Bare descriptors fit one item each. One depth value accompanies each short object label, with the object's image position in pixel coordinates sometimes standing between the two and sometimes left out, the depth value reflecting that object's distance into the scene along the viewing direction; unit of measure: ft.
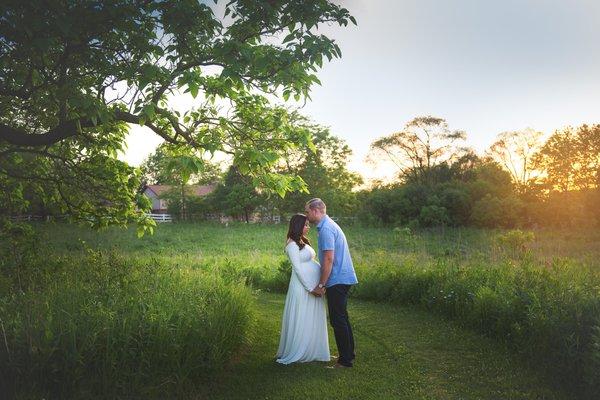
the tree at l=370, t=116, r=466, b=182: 151.94
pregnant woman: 21.22
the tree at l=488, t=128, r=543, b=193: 125.80
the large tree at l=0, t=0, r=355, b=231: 18.60
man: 20.66
